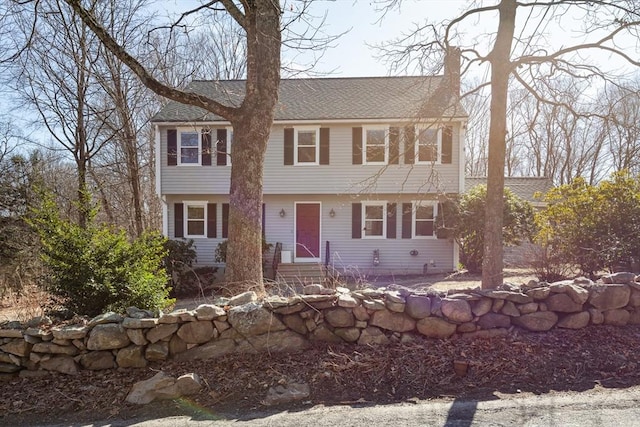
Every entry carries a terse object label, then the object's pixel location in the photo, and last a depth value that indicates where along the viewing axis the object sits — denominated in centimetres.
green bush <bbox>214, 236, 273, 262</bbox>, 1282
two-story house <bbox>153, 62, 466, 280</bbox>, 1320
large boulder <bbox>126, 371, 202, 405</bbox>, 319
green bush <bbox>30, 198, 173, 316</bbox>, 426
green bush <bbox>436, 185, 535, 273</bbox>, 1155
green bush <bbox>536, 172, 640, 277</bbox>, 628
